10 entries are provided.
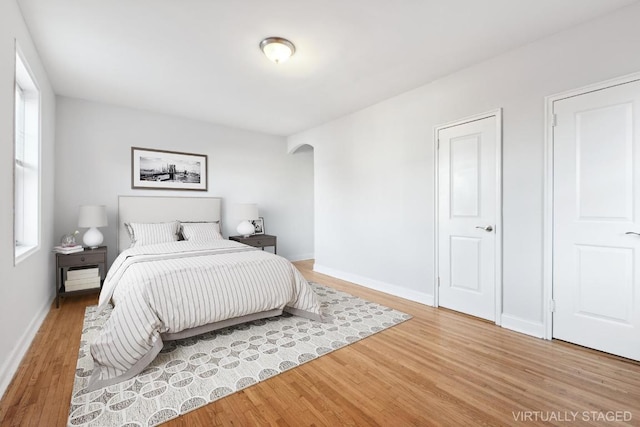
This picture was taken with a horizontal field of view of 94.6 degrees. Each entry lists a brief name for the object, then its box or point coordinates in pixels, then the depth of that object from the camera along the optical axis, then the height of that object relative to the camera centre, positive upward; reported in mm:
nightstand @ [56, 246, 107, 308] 3396 -656
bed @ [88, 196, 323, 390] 1985 -704
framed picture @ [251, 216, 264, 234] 5459 -237
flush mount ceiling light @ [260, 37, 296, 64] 2525 +1445
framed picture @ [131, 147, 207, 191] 4398 +660
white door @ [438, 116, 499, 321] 2920 -24
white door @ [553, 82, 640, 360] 2154 -44
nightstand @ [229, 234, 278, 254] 4922 -472
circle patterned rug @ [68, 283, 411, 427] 1636 -1084
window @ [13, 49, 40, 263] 2691 +414
